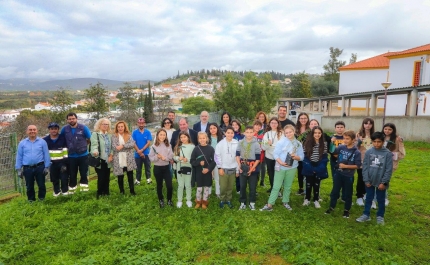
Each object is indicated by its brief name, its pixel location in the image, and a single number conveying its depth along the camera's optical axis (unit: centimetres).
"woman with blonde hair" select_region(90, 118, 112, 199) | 549
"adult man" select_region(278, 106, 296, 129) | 591
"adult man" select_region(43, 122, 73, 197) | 553
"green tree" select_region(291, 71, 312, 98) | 4675
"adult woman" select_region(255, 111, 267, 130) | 626
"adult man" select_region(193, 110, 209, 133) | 627
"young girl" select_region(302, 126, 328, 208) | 512
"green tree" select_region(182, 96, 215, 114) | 7430
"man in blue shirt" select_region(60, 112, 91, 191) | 556
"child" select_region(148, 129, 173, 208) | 524
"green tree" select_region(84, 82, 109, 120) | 3759
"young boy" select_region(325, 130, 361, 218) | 480
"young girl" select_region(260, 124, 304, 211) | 509
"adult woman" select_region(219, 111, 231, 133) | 642
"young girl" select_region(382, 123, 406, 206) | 503
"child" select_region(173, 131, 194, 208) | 526
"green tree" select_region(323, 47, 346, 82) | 5112
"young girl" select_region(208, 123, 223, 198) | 572
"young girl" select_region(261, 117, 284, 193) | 550
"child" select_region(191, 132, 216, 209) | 515
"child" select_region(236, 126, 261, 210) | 515
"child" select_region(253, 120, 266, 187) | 573
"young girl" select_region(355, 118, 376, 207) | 526
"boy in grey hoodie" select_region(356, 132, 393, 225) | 451
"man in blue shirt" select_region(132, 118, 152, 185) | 651
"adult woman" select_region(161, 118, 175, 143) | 617
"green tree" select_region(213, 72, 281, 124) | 2125
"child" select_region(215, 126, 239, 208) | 523
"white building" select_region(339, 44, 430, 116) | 2189
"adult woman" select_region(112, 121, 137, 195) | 562
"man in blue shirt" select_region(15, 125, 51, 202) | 523
